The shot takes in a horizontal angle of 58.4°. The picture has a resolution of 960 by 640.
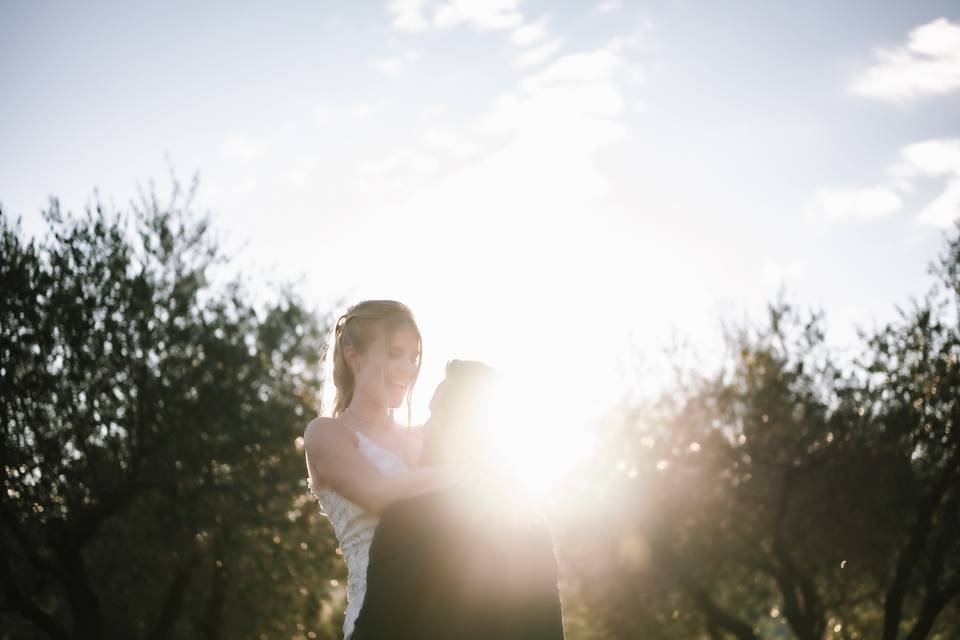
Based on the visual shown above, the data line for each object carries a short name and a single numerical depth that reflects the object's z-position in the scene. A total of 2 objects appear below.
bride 3.48
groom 2.87
